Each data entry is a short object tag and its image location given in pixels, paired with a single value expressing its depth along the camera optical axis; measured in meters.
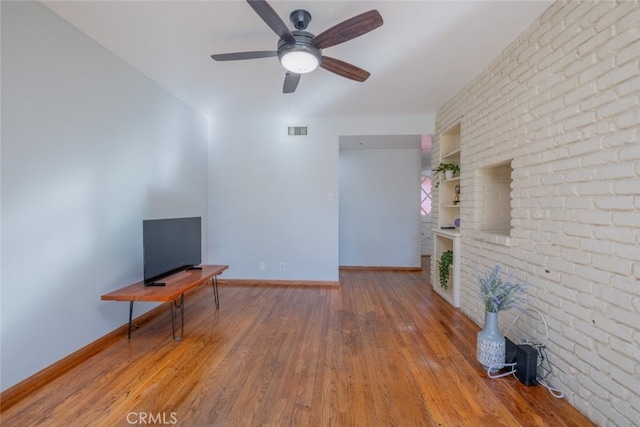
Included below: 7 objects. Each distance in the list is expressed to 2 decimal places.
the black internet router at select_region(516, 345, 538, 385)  1.85
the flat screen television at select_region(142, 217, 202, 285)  2.60
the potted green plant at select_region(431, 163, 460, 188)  3.76
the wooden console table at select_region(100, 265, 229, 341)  2.32
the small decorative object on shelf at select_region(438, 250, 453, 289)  3.64
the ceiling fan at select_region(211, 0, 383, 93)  1.63
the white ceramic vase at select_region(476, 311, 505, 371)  2.00
